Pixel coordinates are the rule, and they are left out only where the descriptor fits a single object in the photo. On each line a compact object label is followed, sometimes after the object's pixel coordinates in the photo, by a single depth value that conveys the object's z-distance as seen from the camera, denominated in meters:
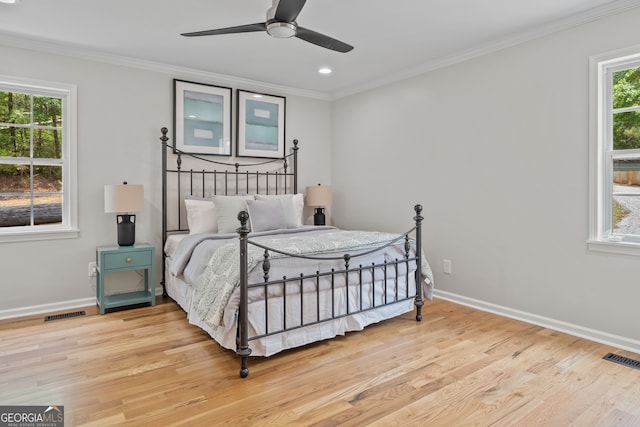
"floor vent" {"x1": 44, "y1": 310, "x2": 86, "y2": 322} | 3.46
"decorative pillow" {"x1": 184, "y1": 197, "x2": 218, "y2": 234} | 3.91
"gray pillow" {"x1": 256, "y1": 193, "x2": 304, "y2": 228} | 4.25
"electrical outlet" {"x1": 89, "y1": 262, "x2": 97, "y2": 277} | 3.86
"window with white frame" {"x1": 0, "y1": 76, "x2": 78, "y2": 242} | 3.53
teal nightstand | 3.59
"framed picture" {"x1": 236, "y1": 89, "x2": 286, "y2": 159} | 4.70
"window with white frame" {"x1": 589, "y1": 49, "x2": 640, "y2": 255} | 2.86
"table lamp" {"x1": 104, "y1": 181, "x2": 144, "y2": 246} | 3.62
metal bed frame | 2.43
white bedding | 2.56
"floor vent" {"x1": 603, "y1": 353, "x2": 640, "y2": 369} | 2.54
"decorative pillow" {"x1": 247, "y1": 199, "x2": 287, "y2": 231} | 3.85
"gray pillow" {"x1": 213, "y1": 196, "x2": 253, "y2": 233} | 3.78
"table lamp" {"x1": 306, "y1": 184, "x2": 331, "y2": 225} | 4.95
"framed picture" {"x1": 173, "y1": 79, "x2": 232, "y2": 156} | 4.28
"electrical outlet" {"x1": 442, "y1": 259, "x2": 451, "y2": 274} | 4.04
